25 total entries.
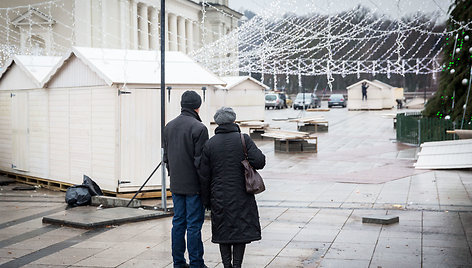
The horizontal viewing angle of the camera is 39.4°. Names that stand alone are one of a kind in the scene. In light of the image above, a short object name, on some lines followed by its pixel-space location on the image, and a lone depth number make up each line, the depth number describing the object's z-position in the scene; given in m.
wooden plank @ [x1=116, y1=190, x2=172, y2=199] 12.28
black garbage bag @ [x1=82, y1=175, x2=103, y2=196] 12.20
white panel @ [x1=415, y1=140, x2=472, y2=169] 15.99
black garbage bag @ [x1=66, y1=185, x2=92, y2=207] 11.94
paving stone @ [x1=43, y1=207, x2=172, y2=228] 9.73
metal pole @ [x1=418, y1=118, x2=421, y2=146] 21.94
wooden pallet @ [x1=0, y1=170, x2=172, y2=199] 12.34
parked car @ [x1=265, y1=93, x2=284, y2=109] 63.03
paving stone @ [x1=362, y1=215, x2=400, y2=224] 9.52
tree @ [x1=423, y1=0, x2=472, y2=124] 20.98
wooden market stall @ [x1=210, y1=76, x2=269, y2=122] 33.84
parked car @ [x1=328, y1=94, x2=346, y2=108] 65.81
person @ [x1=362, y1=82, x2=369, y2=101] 55.81
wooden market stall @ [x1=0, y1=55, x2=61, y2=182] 15.09
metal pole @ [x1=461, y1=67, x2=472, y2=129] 19.99
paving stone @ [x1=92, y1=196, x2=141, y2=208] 11.39
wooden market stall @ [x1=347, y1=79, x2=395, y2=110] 57.06
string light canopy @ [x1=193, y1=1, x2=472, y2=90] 22.03
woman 6.38
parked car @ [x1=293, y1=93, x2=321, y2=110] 60.40
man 6.96
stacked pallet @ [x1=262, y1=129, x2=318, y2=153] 21.80
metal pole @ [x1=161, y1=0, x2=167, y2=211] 10.44
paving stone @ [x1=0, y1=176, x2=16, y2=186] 16.30
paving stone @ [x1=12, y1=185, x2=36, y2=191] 15.05
